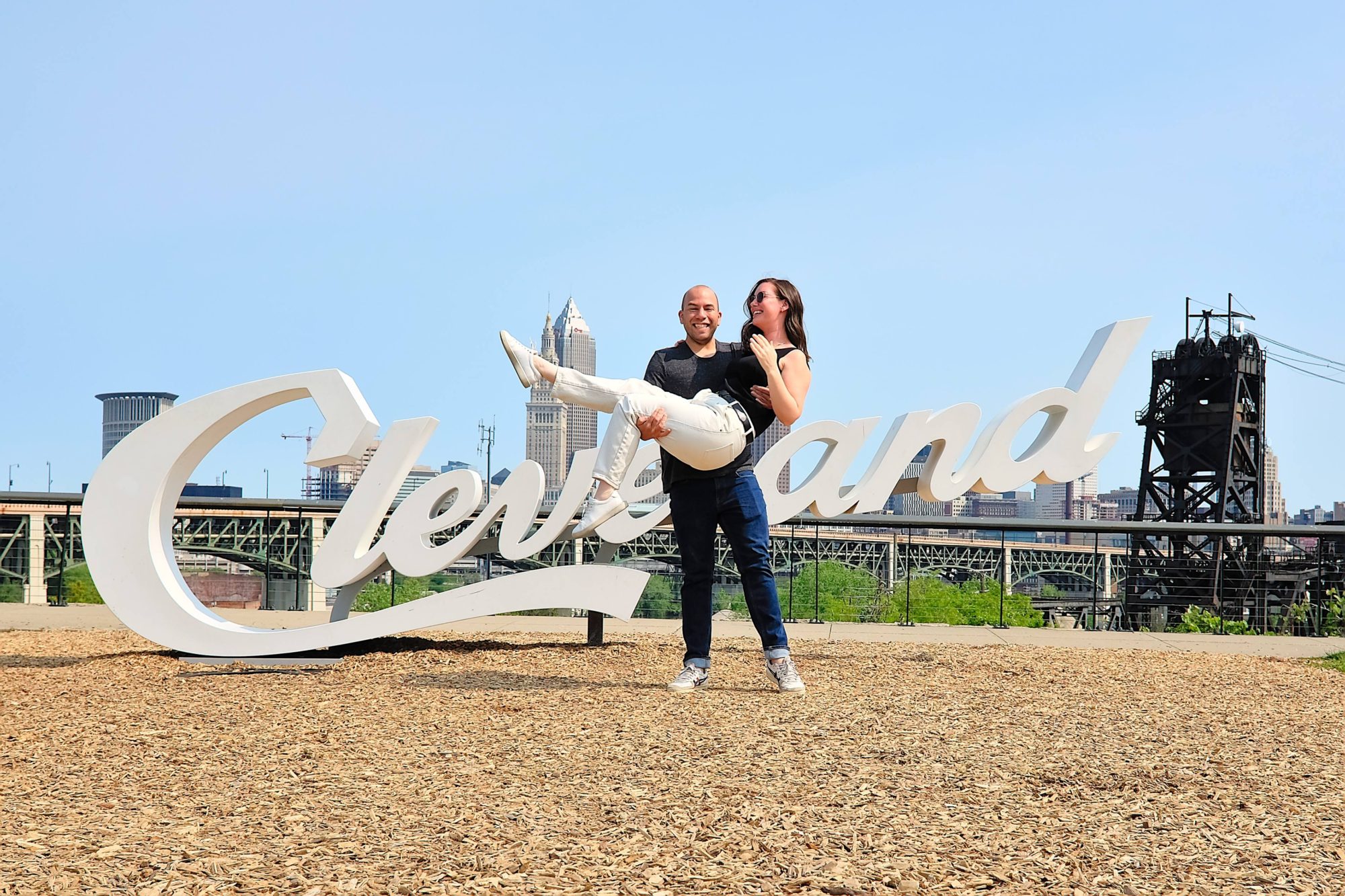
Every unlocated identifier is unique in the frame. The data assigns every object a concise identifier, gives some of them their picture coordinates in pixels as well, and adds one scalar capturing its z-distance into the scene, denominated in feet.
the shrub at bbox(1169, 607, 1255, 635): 36.67
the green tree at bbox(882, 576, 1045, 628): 61.92
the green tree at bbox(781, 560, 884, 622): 49.98
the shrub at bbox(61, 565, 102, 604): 84.64
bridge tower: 98.94
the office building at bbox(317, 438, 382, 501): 343.69
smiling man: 15.79
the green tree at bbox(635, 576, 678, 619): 94.58
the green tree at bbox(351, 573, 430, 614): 71.77
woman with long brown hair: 14.88
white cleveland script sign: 19.16
